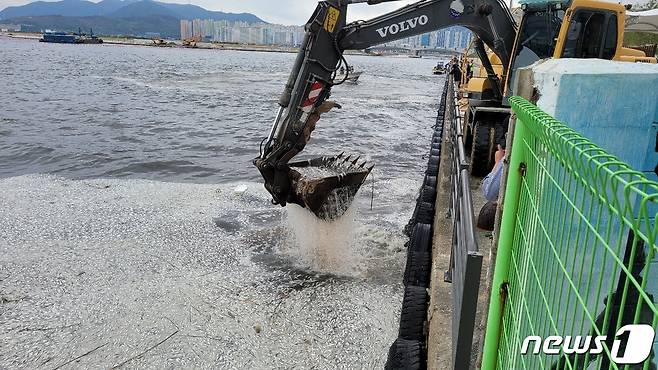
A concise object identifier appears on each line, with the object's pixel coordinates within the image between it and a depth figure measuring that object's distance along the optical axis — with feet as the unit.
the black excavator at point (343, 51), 20.85
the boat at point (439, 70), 213.87
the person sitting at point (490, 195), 14.61
